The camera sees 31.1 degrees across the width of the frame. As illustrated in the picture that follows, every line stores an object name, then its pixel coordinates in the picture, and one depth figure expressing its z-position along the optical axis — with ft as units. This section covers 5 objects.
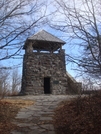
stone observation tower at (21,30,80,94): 47.62
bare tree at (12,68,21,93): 96.37
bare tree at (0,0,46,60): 15.05
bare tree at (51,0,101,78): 12.80
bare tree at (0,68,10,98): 24.86
